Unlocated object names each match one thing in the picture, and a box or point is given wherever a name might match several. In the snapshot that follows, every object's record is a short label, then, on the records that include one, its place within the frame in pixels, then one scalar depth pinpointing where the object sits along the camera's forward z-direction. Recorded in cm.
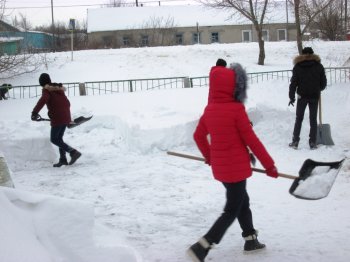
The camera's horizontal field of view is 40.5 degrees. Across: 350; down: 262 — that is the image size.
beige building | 3766
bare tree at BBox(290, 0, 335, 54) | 1676
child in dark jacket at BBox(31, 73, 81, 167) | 742
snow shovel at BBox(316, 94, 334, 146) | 807
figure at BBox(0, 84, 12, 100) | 1232
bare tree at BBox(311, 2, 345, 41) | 2897
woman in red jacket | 357
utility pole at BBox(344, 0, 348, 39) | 2546
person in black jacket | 775
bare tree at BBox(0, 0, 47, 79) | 1435
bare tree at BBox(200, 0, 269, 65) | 2208
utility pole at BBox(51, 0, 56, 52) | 3537
